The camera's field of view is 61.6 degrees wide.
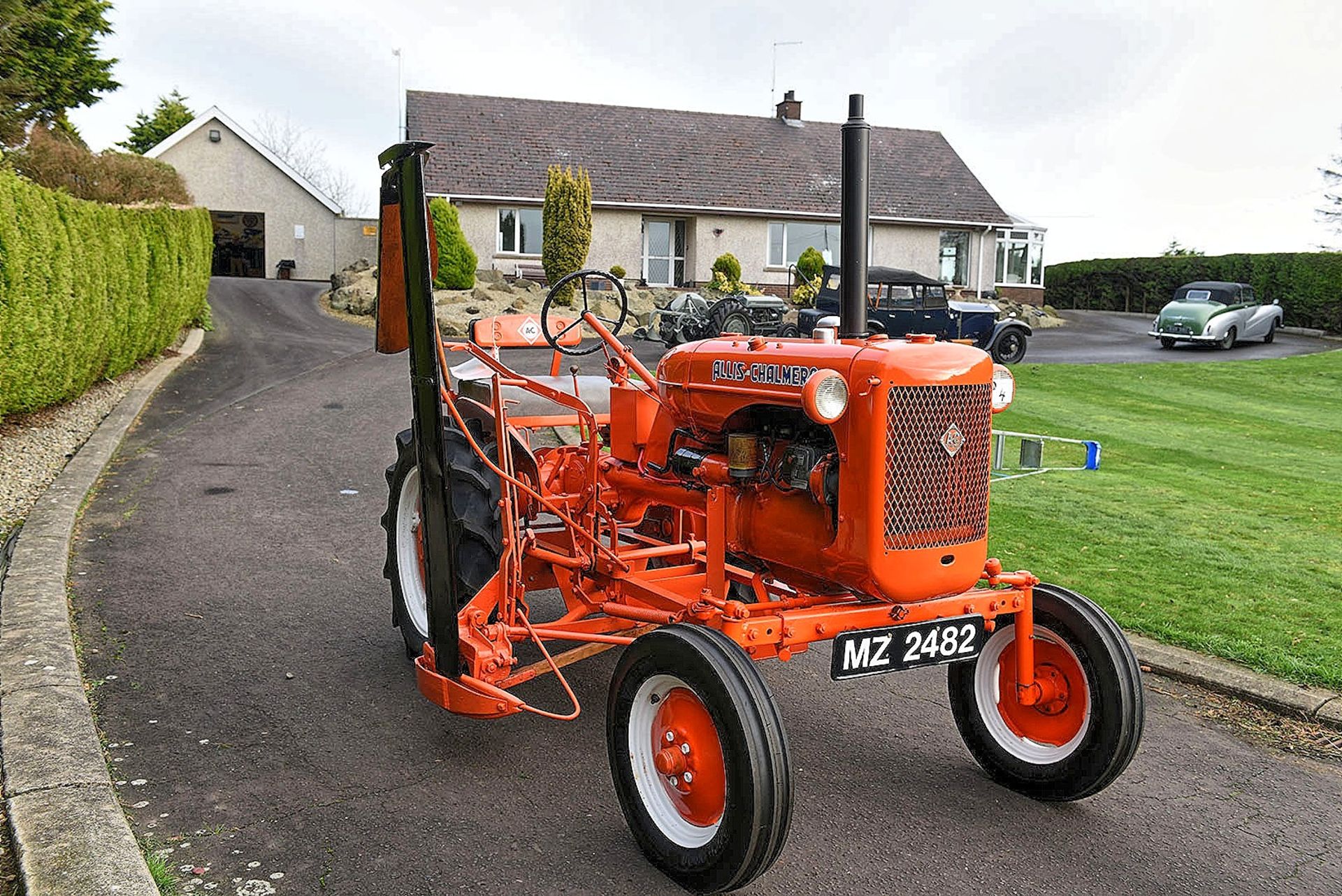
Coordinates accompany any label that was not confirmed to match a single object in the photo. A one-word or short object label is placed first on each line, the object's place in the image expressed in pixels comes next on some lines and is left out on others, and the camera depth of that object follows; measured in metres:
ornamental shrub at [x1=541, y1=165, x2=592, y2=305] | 25.69
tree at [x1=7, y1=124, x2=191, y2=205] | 17.38
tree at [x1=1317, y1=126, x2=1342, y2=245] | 30.91
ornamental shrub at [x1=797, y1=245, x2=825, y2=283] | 28.77
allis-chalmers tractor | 3.38
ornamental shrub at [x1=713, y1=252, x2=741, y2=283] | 28.45
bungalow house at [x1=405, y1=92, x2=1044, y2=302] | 29.73
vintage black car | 20.23
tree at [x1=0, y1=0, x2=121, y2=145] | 13.72
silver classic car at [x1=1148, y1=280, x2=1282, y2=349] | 24.17
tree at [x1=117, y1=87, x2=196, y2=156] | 45.50
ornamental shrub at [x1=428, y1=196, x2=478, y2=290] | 23.89
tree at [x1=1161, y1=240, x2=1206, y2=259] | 36.78
